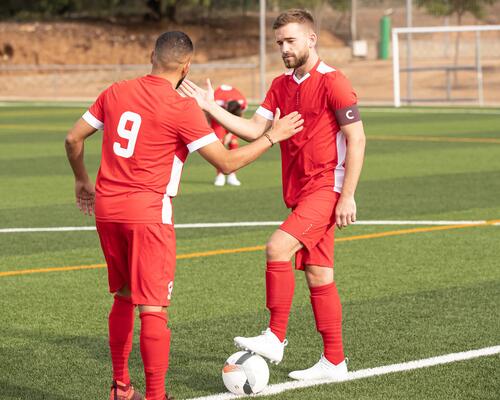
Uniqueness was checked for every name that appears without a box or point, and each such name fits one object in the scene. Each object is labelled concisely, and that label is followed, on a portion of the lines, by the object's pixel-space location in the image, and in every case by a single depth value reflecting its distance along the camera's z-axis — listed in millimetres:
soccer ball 11391
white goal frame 67311
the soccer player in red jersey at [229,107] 30127
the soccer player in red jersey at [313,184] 11921
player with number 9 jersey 10329
